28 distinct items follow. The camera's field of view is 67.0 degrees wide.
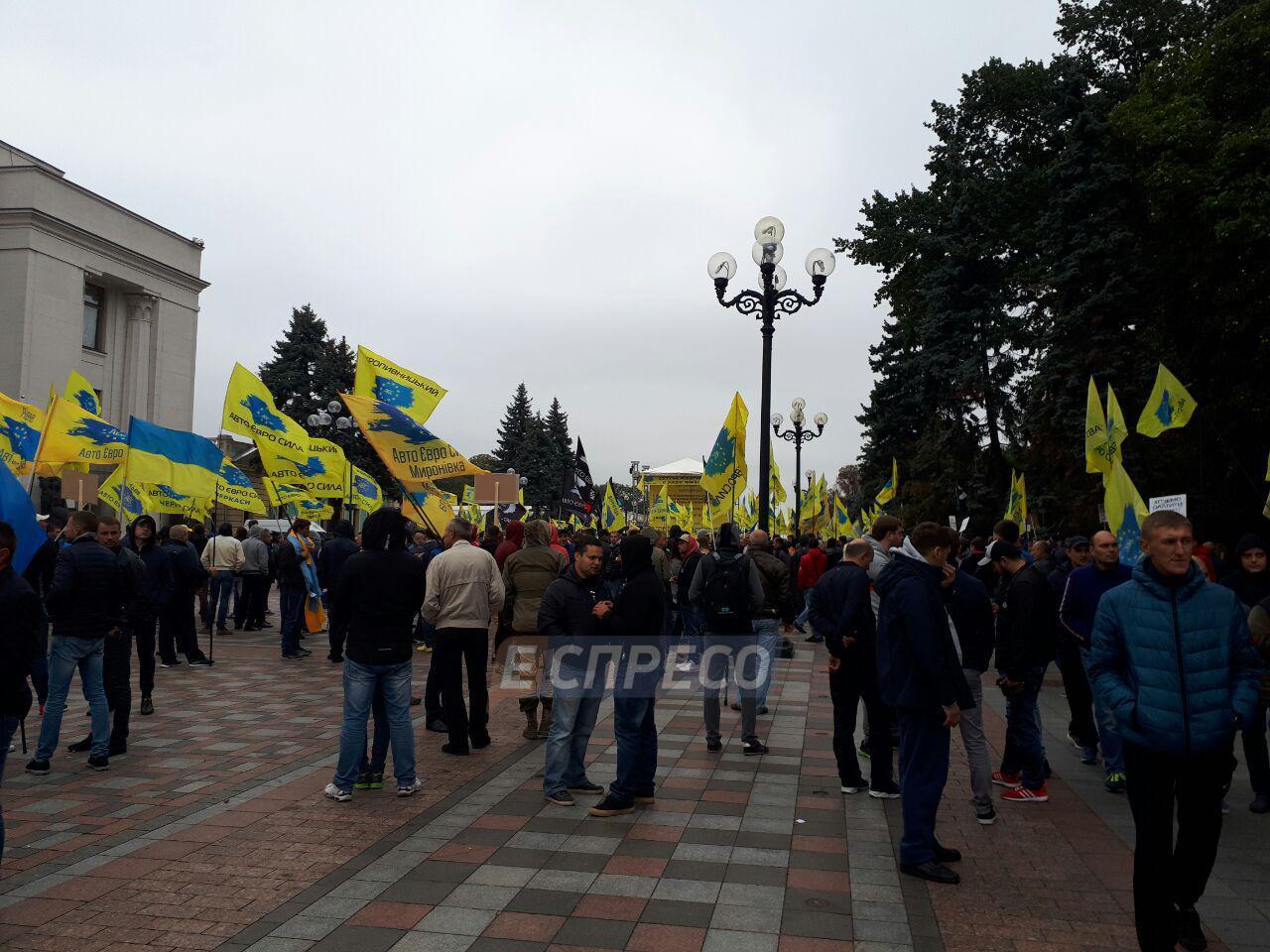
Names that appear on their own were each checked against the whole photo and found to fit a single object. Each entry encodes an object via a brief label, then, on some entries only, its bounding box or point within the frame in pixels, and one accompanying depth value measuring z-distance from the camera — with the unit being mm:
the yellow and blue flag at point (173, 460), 11961
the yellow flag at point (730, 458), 15039
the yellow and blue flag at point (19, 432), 12254
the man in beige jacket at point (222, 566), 16312
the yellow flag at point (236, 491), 14789
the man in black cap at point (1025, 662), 6848
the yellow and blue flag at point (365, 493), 19234
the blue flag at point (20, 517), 5793
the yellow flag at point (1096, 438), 10445
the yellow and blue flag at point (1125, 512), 7270
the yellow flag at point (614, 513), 28797
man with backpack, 8562
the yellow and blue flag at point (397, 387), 12070
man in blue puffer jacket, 4039
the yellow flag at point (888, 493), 28703
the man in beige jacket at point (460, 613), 8031
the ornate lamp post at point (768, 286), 14602
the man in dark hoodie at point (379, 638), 6766
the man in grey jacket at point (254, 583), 17203
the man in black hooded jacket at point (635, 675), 6551
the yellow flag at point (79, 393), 15922
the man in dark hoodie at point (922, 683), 5398
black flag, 18725
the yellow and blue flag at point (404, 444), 9633
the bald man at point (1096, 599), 7188
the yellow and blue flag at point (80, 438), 12875
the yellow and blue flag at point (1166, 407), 10883
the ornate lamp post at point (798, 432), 30703
